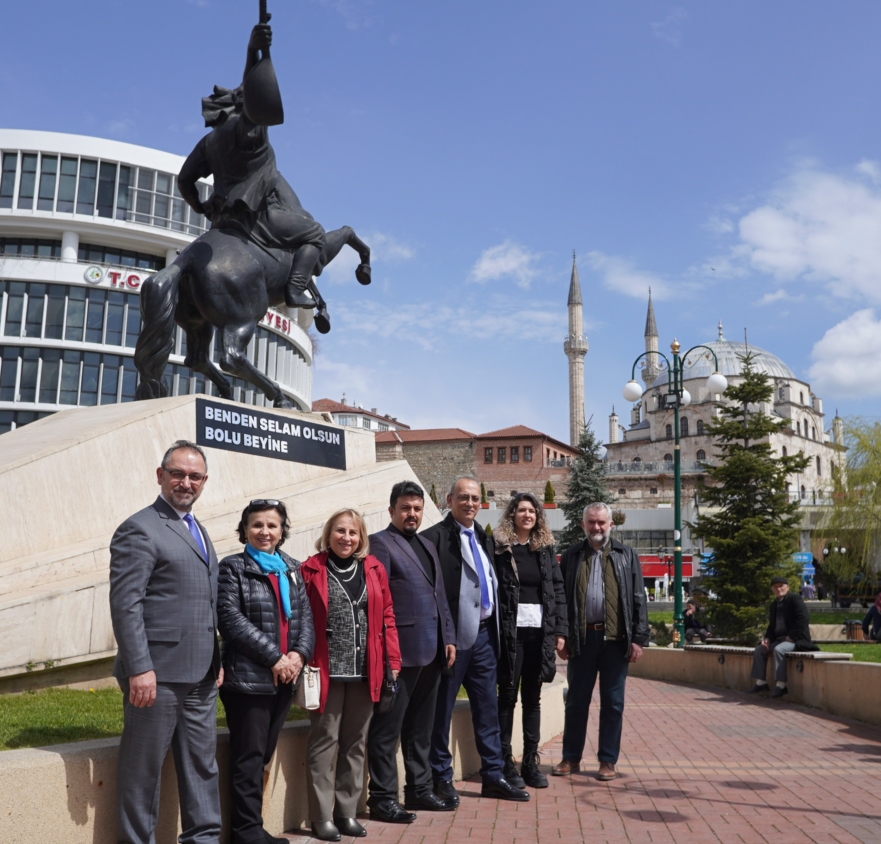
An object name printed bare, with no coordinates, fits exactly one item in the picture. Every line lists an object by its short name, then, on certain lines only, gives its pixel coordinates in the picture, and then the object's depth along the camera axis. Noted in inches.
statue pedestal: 264.7
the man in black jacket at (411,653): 202.8
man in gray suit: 146.9
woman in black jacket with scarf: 169.0
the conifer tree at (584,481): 1536.7
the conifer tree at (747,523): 963.3
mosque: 3253.0
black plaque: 383.6
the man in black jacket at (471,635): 223.0
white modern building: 1536.7
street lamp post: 777.6
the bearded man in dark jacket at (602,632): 255.0
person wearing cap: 454.3
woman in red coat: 189.2
